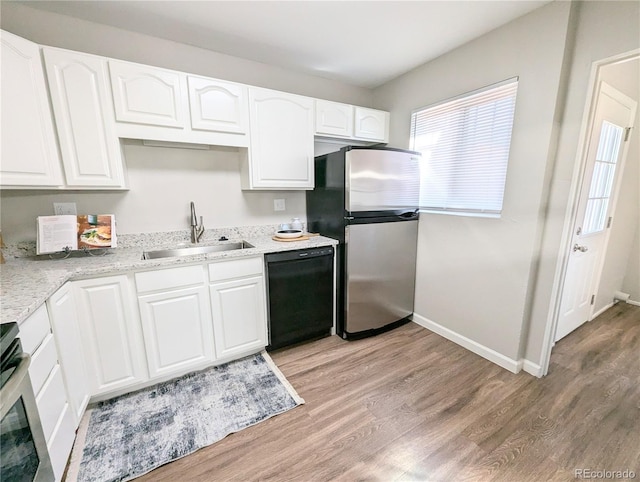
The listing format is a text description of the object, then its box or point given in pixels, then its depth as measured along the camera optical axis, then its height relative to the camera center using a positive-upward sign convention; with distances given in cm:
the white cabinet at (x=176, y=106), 171 +61
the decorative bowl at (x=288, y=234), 235 -36
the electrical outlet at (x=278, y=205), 263 -12
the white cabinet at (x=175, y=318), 170 -84
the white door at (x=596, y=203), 198 -8
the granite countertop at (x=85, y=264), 112 -43
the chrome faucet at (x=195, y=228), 221 -29
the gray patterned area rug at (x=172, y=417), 133 -133
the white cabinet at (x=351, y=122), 242 +69
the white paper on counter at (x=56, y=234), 163 -25
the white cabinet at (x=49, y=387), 106 -84
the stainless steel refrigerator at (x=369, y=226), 216 -29
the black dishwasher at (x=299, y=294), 210 -84
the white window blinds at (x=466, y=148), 194 +37
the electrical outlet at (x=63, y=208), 182 -10
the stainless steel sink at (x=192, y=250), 204 -47
